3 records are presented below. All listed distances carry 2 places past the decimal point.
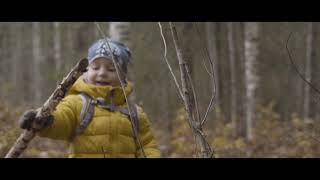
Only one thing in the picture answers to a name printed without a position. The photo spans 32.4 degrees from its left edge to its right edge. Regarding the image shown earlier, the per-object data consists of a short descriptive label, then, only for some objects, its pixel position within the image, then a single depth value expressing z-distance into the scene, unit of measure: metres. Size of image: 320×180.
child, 3.31
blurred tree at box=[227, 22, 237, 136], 13.68
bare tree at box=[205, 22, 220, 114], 15.93
